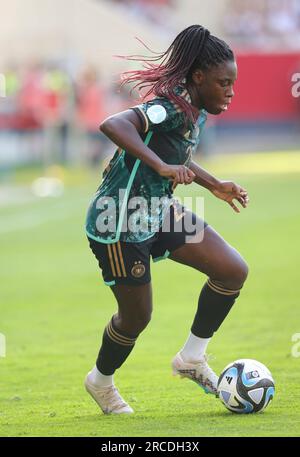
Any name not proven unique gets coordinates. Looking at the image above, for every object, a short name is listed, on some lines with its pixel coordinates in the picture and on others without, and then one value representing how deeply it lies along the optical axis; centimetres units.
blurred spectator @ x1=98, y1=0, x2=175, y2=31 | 3972
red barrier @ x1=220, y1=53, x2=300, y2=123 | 3672
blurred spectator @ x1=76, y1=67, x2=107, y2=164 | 3097
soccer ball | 669
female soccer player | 650
